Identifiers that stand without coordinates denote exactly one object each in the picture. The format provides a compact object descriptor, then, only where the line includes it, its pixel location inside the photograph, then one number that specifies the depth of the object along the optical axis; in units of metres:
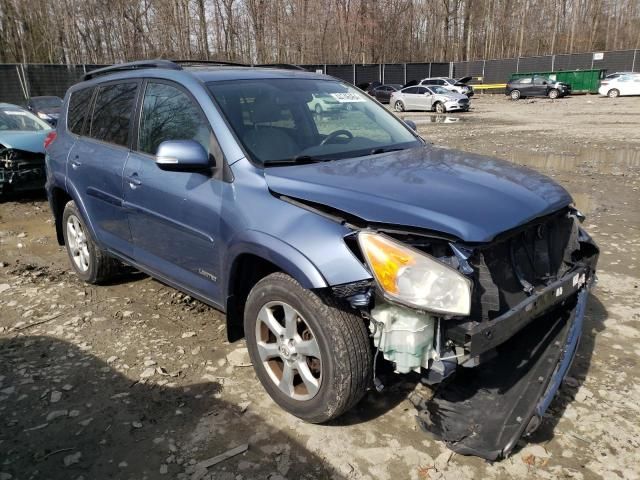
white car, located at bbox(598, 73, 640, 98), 33.44
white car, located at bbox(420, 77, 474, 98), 35.67
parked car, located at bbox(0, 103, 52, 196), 8.37
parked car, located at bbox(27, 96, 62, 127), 18.41
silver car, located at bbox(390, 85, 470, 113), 28.86
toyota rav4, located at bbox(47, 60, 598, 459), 2.40
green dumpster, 38.16
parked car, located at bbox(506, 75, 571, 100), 36.56
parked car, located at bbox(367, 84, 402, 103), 34.90
